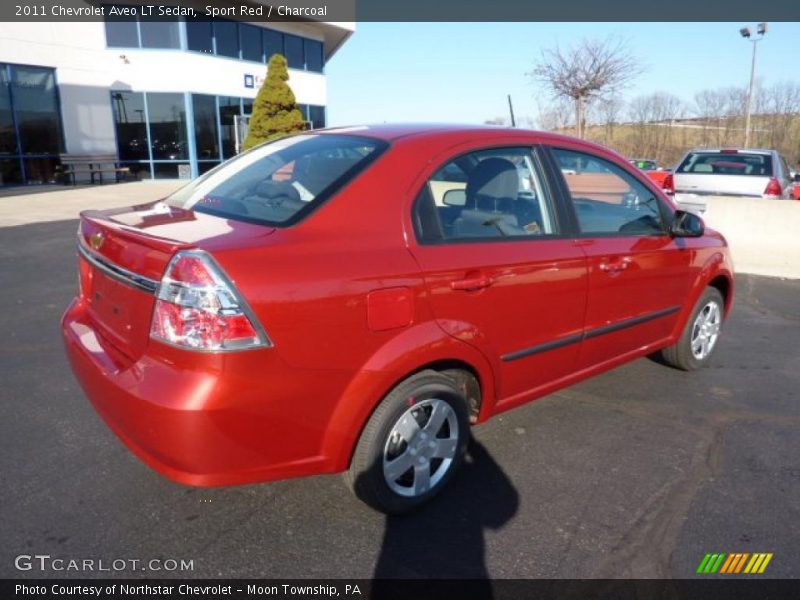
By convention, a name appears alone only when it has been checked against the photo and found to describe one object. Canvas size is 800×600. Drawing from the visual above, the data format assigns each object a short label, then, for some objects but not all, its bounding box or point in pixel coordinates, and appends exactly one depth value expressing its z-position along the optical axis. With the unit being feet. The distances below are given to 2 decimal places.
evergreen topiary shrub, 65.98
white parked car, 31.58
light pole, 76.79
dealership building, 59.00
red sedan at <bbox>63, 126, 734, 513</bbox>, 7.02
